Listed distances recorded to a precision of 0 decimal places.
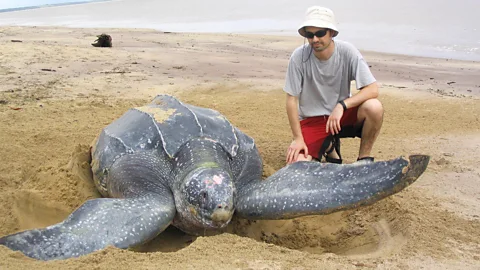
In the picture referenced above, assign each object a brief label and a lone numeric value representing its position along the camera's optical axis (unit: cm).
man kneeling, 251
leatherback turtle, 176
